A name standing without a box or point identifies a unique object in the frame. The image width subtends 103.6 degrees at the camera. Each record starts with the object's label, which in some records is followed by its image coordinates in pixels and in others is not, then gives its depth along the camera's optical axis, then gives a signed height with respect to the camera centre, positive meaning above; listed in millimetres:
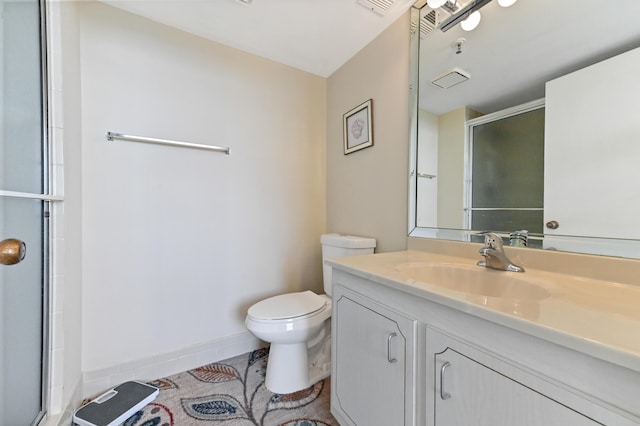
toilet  1291 -651
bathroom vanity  437 -319
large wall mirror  771 +330
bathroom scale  1145 -962
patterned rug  1184 -1001
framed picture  1659 +556
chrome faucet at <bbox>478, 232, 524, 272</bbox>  909 -173
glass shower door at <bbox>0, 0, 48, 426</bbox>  810 -2
